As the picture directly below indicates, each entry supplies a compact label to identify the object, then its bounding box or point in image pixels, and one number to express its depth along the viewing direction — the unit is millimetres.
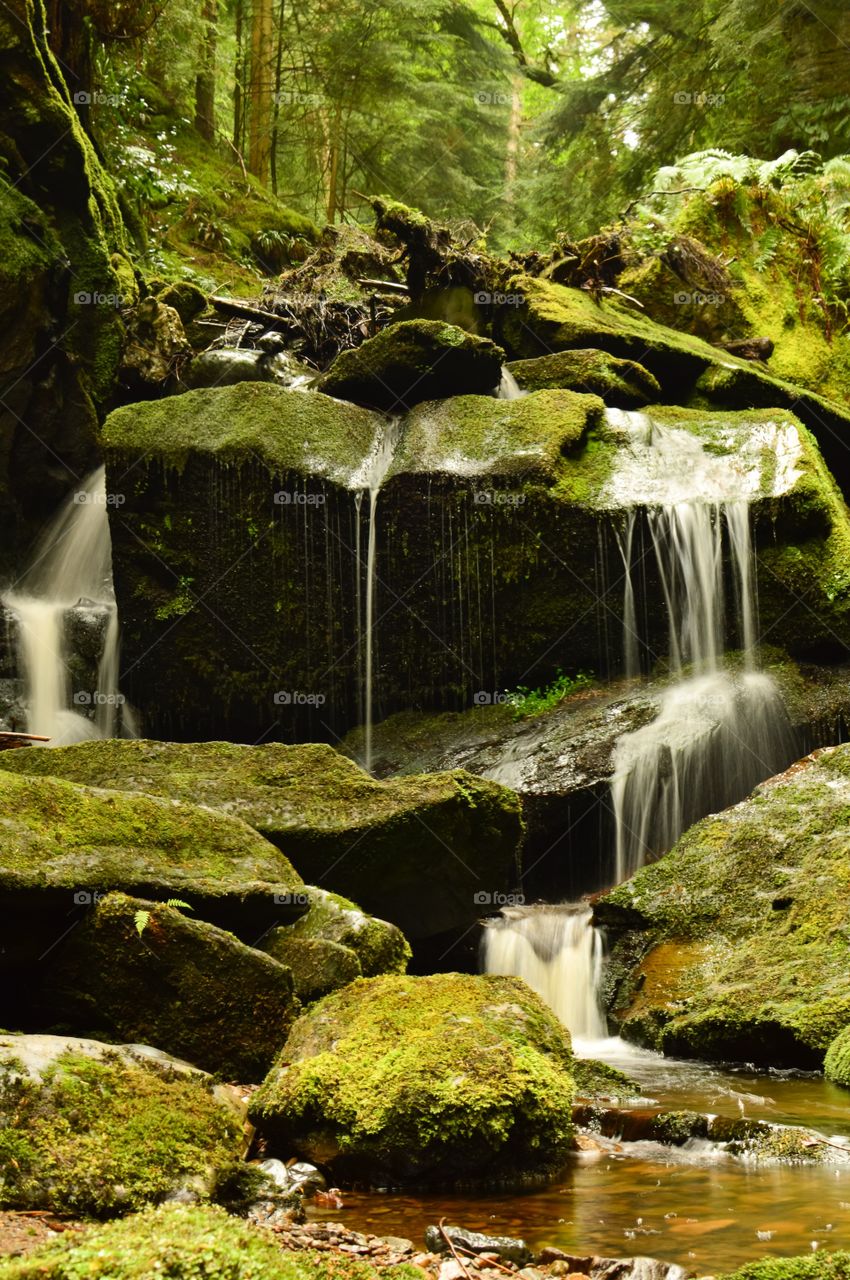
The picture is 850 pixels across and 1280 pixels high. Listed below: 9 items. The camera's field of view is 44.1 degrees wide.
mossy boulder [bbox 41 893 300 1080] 4219
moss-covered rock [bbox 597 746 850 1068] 5477
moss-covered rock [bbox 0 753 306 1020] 4230
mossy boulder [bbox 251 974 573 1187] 3463
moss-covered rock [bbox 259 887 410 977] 4986
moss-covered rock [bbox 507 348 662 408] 11805
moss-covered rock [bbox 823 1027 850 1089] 4824
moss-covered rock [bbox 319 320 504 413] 11070
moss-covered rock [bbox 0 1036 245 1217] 2885
